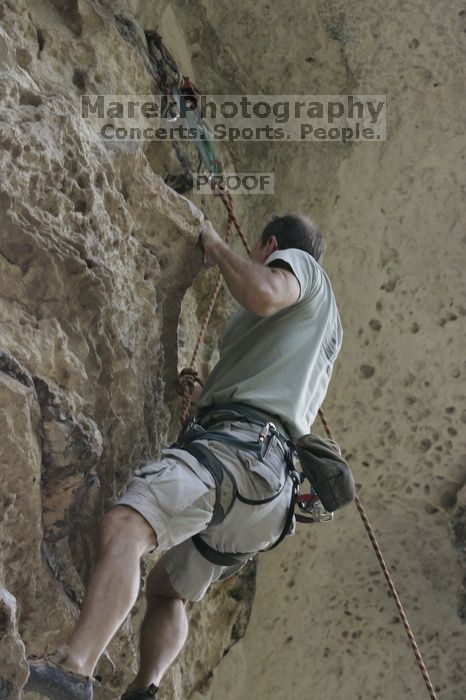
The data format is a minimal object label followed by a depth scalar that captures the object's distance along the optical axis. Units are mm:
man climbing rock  4781
